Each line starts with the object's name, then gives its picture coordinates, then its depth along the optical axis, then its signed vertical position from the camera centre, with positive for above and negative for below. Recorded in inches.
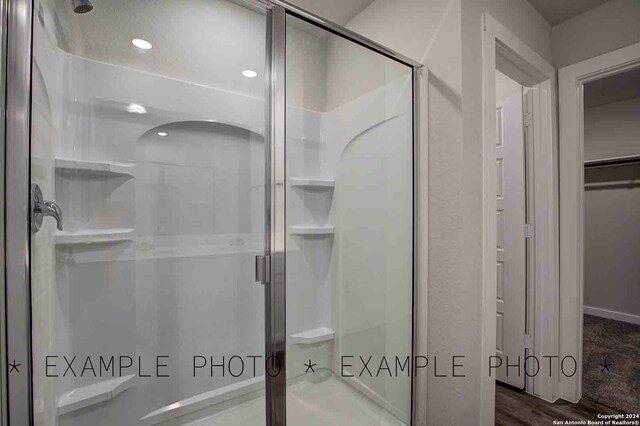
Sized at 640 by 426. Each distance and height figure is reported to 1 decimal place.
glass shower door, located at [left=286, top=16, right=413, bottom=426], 62.9 -5.0
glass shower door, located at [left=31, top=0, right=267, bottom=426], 50.8 +0.1
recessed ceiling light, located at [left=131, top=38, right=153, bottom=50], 56.2 +31.0
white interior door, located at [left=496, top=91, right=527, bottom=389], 82.8 -8.4
